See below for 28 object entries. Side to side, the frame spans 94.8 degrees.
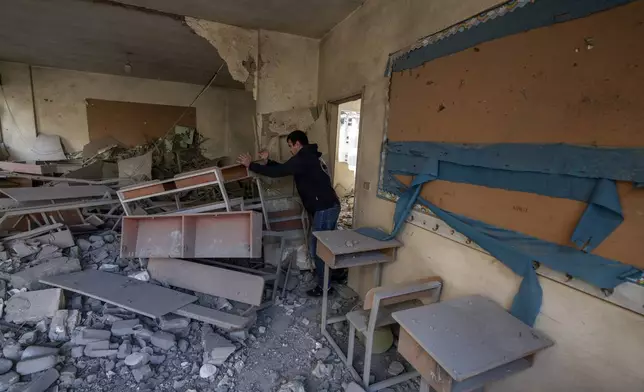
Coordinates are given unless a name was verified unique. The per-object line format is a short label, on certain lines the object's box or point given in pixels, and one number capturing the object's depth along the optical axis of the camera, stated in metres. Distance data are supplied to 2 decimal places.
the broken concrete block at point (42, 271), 2.60
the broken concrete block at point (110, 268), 2.99
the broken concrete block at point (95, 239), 3.50
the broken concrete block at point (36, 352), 1.92
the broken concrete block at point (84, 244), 3.35
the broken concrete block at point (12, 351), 1.93
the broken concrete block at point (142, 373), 1.87
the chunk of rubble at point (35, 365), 1.84
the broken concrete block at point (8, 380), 1.73
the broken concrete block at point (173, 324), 2.26
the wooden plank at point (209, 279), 2.50
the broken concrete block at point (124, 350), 2.02
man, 2.83
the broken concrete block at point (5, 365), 1.82
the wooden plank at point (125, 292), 2.29
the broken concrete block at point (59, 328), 2.15
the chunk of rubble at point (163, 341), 2.12
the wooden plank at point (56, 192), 3.35
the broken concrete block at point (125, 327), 2.17
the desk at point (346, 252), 2.11
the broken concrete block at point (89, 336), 2.09
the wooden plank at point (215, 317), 2.23
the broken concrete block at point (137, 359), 1.96
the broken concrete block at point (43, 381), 1.68
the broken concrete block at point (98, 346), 2.04
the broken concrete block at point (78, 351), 2.01
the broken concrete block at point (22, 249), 3.03
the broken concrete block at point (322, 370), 1.99
